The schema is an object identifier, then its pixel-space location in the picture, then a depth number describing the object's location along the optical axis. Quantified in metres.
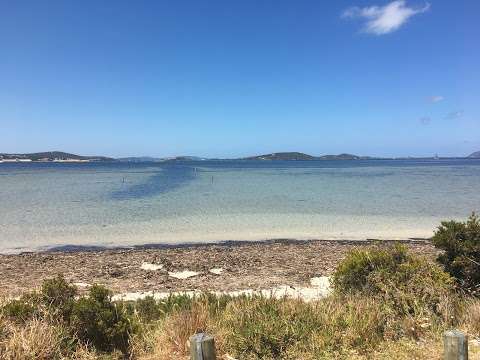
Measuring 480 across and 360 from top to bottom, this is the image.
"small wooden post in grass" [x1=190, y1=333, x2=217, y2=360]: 3.76
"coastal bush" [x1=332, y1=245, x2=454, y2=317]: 6.07
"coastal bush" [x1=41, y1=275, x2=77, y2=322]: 5.36
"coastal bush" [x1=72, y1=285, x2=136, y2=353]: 5.16
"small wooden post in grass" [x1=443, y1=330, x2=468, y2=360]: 3.81
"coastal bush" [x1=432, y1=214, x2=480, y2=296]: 7.23
